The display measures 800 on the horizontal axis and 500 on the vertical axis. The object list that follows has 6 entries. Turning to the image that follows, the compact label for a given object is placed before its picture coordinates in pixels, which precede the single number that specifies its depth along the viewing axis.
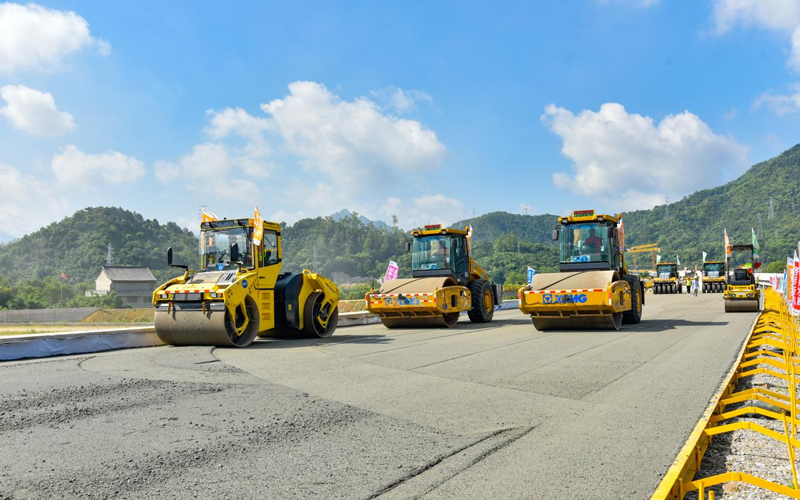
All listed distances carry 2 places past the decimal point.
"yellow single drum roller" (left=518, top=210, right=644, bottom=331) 15.84
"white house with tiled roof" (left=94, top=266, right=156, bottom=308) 79.50
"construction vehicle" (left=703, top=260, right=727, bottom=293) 57.44
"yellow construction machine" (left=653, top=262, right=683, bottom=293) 61.00
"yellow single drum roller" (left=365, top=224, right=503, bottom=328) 18.16
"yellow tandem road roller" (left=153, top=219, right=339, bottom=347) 12.61
